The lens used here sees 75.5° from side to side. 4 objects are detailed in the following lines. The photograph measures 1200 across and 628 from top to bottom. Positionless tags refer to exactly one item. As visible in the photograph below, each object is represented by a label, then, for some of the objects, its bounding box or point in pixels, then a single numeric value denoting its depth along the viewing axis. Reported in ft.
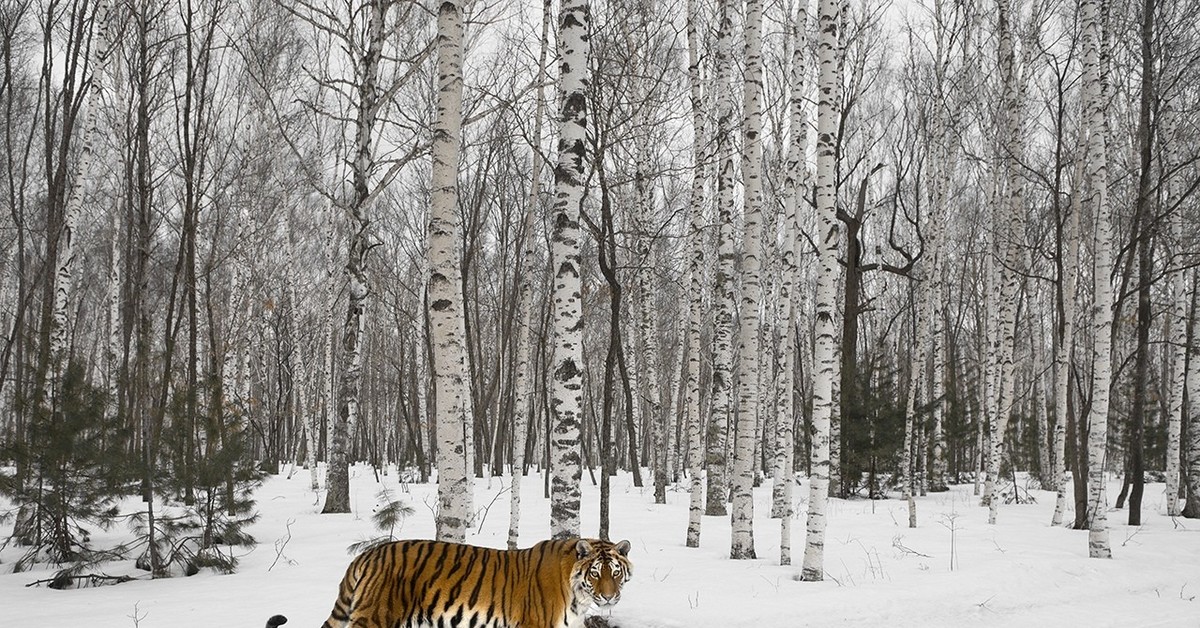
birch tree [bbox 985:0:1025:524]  48.62
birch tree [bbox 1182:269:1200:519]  48.16
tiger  16.72
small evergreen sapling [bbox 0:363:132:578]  28.84
